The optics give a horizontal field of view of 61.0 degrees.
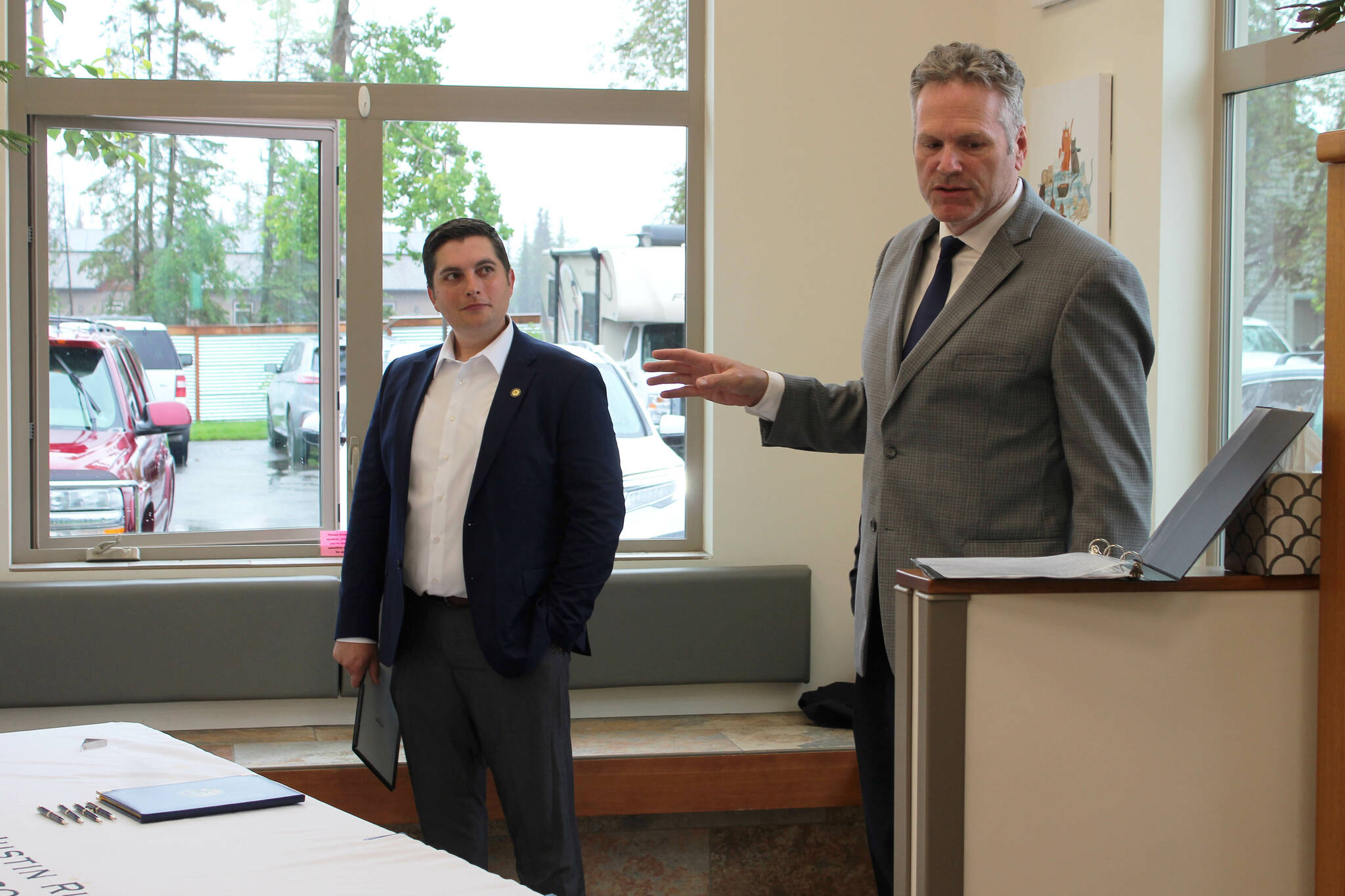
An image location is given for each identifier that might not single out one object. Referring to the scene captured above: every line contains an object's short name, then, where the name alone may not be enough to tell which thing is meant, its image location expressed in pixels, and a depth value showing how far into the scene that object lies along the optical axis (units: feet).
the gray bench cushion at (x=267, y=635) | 11.00
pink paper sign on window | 12.23
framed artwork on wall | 10.62
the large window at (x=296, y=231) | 11.88
